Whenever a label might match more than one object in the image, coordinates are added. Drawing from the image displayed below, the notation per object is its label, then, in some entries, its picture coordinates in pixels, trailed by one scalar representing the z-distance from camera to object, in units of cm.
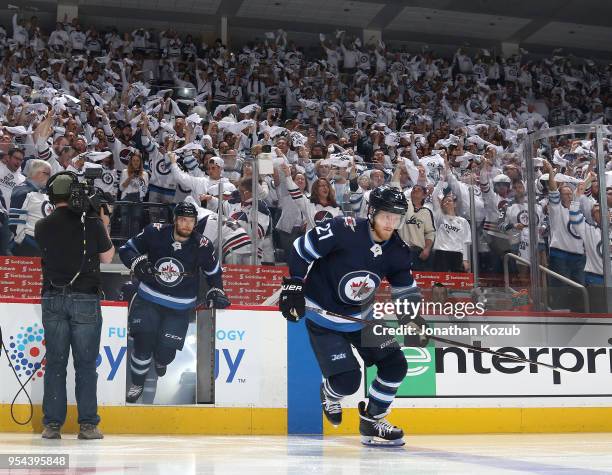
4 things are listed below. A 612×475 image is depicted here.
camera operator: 1191
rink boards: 1341
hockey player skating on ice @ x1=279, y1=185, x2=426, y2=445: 1112
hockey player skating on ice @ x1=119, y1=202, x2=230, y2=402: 1374
